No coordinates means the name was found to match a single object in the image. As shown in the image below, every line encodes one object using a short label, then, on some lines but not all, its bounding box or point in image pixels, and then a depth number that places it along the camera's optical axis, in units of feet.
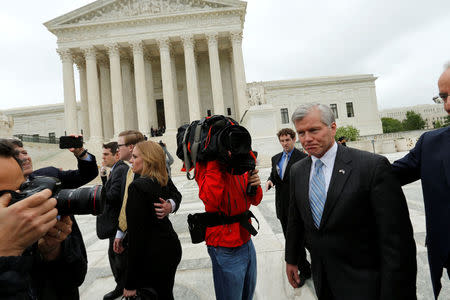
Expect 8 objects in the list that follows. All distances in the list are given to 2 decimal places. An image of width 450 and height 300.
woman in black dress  6.00
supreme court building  85.25
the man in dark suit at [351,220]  4.83
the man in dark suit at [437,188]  4.73
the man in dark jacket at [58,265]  4.43
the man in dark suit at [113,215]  8.50
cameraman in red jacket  6.16
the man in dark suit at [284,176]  9.78
